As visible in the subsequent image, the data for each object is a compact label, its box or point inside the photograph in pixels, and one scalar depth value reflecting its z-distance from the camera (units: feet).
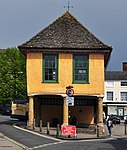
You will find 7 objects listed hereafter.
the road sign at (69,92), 72.60
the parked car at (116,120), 145.96
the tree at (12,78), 174.96
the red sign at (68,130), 72.53
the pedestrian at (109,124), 84.17
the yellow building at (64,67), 88.10
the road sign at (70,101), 71.91
